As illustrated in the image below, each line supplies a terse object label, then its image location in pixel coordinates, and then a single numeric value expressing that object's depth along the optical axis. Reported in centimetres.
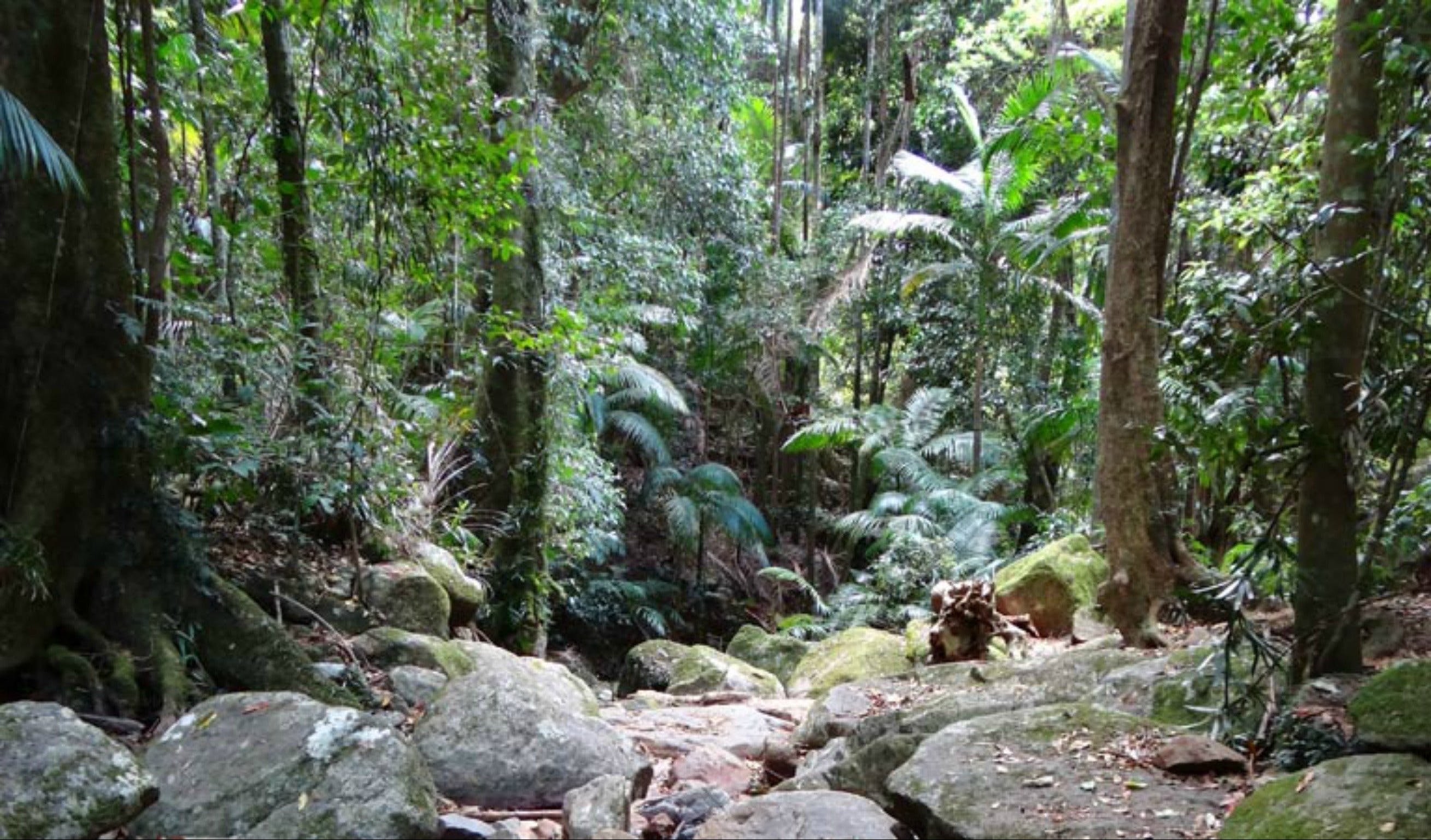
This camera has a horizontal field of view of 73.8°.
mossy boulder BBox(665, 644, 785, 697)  835
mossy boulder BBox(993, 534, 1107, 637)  739
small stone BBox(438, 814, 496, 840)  327
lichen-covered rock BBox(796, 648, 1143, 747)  464
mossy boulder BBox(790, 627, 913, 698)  759
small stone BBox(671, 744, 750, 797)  472
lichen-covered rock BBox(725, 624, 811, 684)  1000
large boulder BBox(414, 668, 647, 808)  393
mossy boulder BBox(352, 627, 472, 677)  529
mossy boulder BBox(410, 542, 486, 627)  712
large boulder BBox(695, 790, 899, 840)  306
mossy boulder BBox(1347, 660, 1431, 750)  312
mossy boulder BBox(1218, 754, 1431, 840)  264
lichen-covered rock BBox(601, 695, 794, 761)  538
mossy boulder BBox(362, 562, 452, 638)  618
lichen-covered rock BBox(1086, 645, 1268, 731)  400
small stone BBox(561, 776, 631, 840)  343
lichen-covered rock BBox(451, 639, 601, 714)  452
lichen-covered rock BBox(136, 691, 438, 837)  307
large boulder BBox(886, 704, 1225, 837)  310
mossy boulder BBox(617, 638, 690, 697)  920
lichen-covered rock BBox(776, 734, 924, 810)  405
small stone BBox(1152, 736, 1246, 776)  344
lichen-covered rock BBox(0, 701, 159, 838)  291
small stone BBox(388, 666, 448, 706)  490
